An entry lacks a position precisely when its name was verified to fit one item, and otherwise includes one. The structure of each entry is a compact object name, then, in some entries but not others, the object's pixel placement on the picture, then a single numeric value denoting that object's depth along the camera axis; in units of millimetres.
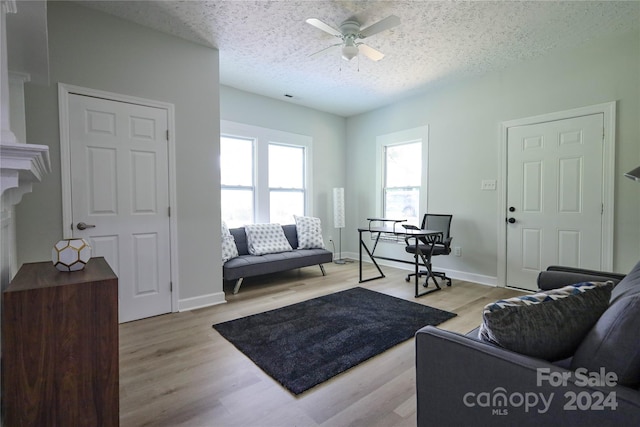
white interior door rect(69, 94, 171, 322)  2590
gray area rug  2021
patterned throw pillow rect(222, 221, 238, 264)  3752
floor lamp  5352
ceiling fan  2451
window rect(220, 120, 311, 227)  4426
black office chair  3818
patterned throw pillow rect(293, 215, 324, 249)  4660
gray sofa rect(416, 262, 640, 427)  806
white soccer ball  1452
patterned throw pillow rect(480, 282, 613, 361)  979
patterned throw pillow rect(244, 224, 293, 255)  4188
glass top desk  3477
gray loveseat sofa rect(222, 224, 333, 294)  3625
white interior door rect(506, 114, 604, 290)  3164
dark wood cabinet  1169
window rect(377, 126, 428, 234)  4664
